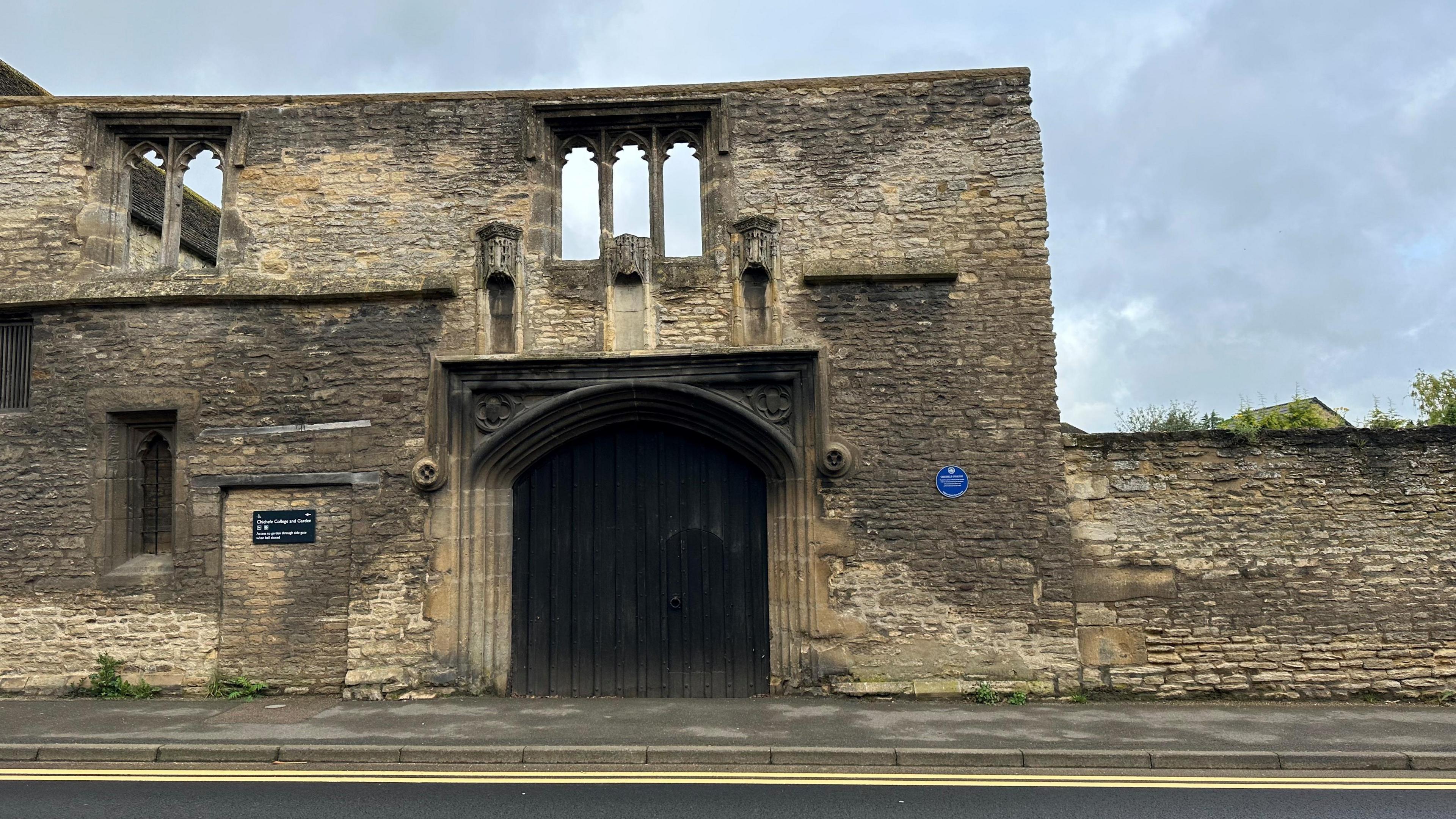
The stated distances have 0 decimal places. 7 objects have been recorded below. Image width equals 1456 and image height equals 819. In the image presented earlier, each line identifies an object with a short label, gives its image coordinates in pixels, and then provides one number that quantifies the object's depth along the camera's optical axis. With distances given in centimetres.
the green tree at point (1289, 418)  1622
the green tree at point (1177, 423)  1691
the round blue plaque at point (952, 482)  862
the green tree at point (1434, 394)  2041
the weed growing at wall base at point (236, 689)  857
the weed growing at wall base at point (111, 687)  862
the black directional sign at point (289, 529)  879
